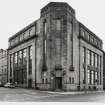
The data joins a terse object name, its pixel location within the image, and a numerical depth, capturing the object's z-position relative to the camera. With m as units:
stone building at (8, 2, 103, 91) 38.62
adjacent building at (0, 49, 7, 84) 67.21
